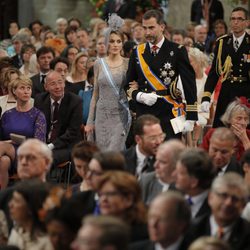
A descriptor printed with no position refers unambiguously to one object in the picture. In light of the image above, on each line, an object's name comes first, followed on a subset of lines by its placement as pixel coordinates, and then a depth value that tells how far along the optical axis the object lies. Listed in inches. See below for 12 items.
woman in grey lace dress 571.2
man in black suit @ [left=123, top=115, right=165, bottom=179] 458.0
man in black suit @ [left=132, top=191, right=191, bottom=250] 346.0
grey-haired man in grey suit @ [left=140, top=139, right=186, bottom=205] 414.3
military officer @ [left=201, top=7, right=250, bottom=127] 581.3
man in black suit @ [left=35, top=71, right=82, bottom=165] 577.3
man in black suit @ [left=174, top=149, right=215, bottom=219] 388.2
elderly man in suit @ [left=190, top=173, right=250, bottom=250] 355.9
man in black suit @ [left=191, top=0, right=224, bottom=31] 905.5
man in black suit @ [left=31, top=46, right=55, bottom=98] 676.1
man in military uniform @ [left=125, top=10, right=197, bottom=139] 542.6
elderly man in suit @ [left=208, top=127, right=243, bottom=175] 442.9
